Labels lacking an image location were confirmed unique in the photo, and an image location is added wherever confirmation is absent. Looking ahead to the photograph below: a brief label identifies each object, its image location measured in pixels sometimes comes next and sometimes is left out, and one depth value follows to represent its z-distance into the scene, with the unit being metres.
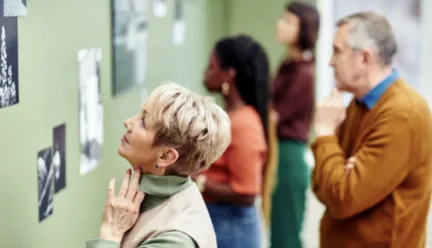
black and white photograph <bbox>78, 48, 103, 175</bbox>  2.83
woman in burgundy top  4.64
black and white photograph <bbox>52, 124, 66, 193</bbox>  2.53
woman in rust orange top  3.29
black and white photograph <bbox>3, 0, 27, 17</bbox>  2.05
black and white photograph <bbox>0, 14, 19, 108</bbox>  2.04
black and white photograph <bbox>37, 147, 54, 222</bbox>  2.38
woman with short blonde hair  1.92
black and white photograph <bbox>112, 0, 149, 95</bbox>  3.34
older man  2.58
